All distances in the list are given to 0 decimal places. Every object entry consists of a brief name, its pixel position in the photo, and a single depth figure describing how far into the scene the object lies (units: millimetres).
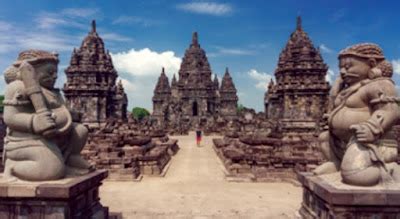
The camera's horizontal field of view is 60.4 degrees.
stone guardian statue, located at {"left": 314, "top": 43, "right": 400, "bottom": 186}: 4434
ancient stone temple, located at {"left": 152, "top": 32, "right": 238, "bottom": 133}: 52750
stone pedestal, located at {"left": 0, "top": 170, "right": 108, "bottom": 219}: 4430
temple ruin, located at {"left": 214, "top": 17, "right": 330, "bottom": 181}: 17942
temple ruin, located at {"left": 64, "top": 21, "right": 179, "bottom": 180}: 27000
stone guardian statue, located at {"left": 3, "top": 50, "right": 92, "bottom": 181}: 4598
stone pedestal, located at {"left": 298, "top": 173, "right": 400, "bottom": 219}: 4242
